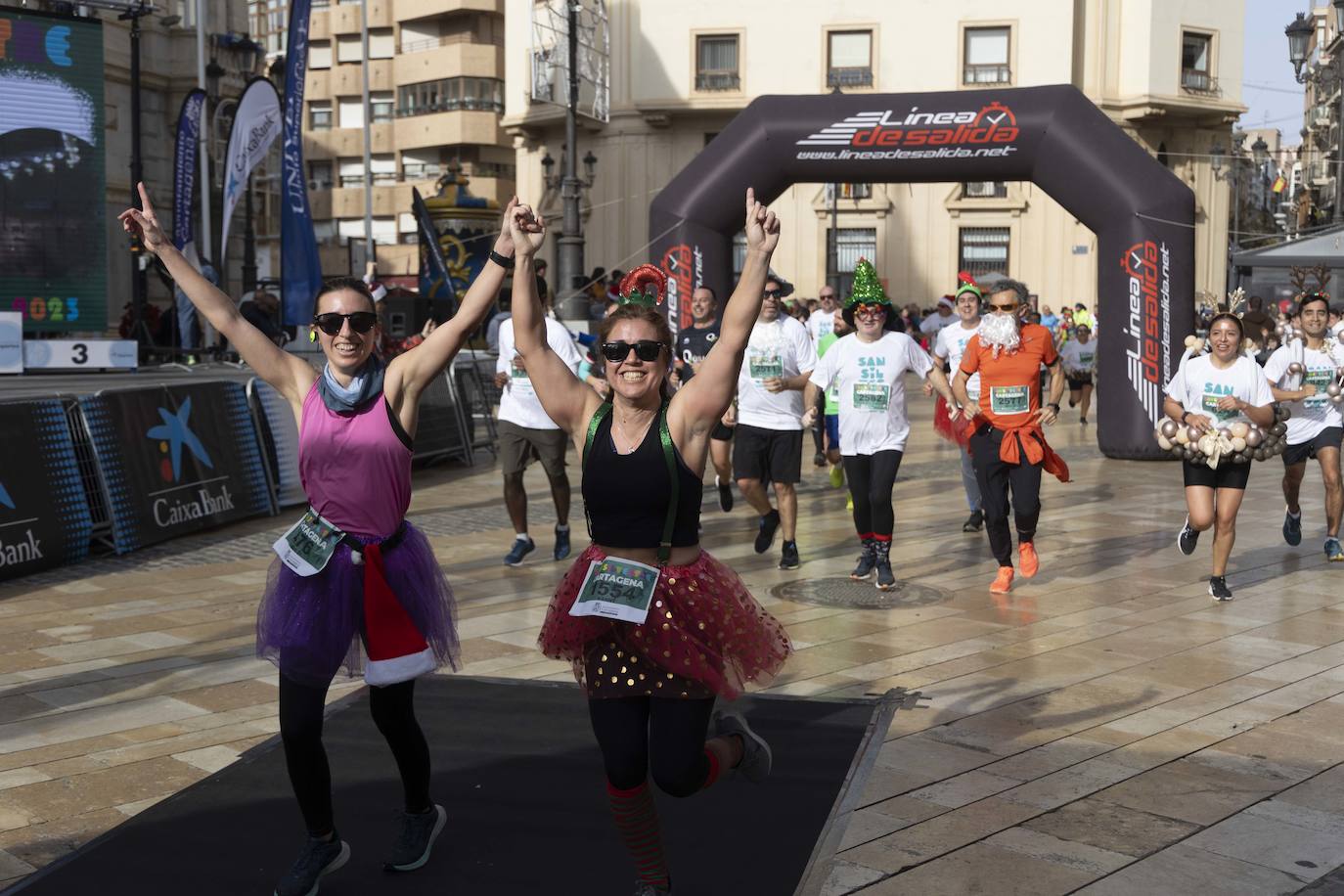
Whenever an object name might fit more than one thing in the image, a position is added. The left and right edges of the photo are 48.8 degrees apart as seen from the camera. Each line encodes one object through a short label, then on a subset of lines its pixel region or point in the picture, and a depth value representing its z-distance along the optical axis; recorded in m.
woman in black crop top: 3.84
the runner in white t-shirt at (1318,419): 9.89
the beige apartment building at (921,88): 40.59
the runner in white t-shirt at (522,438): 9.41
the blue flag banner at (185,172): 21.34
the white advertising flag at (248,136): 18.80
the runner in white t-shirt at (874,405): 8.83
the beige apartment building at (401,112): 52.84
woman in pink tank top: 4.00
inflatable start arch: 15.30
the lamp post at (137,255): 21.27
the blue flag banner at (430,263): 18.08
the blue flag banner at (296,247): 15.94
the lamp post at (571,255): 23.56
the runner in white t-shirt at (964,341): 11.20
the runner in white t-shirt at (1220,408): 8.42
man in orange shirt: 8.84
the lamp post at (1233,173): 42.06
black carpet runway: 4.16
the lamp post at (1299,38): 21.56
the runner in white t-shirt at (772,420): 9.64
